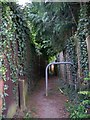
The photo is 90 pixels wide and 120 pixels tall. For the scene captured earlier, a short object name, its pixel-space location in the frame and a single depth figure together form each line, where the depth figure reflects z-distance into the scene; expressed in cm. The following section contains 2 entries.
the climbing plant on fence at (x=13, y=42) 450
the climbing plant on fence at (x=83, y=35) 581
